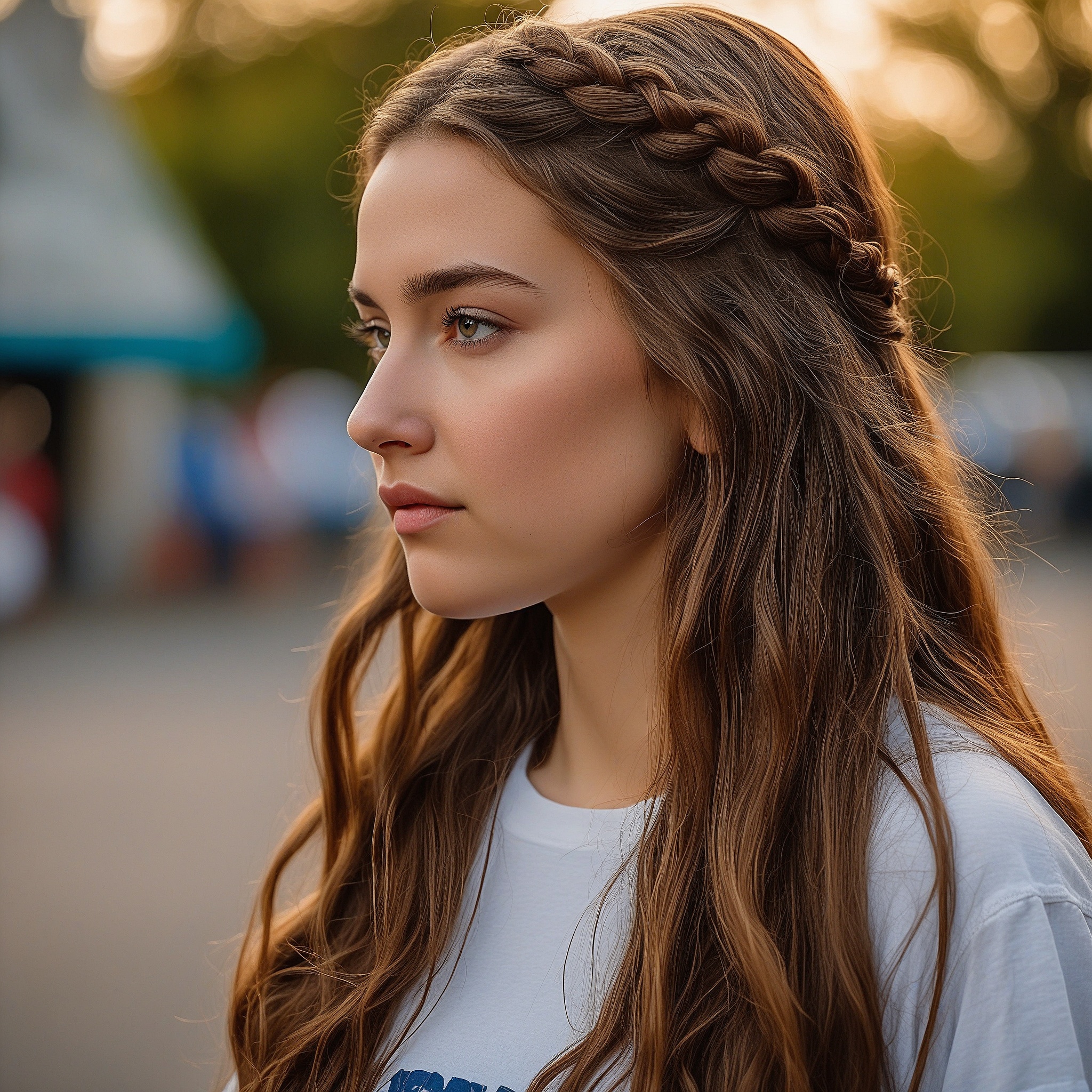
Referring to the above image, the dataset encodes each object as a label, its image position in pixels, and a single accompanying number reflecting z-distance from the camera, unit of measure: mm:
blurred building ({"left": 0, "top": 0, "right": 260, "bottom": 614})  10290
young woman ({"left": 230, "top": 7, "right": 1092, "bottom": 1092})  992
